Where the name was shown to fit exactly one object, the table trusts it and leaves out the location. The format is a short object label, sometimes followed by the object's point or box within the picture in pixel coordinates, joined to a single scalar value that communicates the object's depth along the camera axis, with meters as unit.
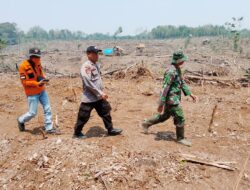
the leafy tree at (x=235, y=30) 28.14
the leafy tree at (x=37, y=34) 110.75
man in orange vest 5.72
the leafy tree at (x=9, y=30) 88.81
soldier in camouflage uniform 5.30
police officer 5.30
